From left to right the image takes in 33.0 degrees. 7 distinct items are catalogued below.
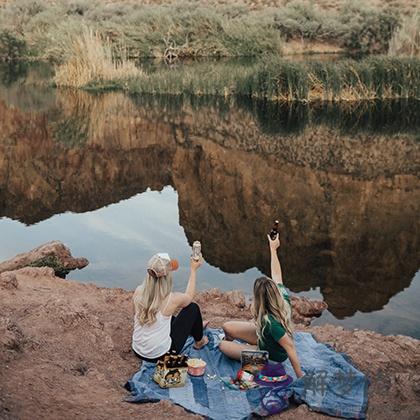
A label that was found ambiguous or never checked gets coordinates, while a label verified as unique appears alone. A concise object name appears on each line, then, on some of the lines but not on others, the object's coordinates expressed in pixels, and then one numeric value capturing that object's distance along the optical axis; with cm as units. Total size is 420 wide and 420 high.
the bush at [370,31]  3241
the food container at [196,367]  530
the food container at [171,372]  510
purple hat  511
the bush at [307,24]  3462
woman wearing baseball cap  533
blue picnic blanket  476
